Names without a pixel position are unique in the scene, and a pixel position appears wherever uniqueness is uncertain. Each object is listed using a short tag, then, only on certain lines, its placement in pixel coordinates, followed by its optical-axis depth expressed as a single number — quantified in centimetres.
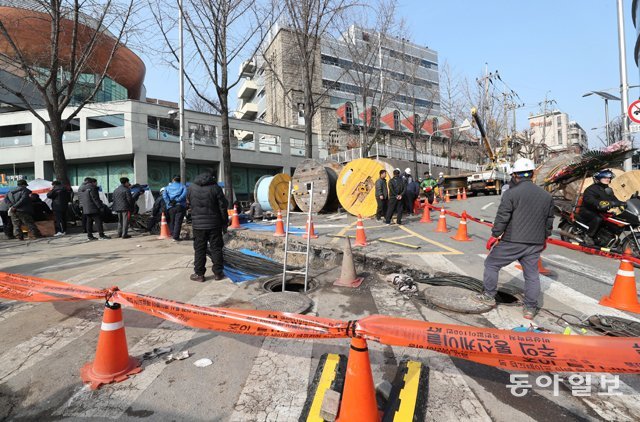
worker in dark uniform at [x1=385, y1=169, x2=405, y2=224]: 947
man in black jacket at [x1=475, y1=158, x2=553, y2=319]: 359
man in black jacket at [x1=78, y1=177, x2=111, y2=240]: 897
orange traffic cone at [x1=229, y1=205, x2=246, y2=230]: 978
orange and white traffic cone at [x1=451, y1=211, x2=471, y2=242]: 779
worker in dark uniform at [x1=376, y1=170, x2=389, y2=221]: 984
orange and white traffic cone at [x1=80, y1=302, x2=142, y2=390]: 247
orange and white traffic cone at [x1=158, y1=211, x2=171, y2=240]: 964
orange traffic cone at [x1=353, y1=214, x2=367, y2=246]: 707
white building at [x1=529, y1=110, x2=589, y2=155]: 9238
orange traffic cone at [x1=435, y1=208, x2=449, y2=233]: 901
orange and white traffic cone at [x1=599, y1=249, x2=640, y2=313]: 377
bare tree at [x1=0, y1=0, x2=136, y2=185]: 1057
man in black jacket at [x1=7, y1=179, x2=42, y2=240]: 936
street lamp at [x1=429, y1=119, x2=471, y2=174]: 2342
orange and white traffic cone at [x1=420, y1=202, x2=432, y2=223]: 1073
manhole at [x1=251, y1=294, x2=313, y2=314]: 391
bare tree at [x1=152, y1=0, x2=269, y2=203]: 1318
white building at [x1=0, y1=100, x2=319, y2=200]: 2336
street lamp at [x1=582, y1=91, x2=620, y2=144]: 1402
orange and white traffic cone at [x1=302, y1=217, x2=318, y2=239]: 791
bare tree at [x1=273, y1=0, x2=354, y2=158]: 1520
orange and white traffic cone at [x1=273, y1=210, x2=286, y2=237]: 818
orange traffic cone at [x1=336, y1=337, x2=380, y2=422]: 187
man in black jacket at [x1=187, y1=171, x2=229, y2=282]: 509
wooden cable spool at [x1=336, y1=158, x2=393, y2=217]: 1151
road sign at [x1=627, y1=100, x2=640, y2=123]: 1035
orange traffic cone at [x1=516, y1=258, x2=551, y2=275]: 525
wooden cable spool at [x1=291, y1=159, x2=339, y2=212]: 1338
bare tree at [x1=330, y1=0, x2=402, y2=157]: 2036
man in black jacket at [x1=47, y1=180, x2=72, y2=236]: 1027
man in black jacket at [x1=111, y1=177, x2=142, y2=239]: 925
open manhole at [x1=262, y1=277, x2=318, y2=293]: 512
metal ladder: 480
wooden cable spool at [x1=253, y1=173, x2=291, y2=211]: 1454
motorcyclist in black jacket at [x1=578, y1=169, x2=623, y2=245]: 613
